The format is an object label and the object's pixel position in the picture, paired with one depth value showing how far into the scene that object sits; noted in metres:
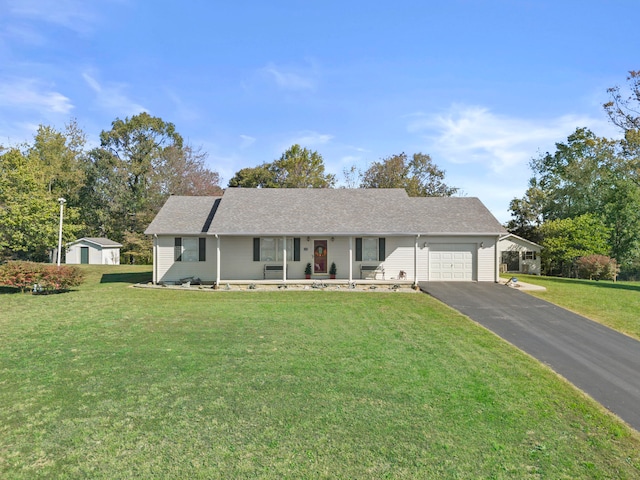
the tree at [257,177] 40.94
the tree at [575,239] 27.41
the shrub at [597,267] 24.91
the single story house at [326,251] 18.73
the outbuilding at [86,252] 33.38
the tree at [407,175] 38.28
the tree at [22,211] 23.55
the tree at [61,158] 36.78
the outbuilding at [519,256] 29.06
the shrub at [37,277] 15.77
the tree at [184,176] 38.12
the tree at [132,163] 39.12
